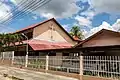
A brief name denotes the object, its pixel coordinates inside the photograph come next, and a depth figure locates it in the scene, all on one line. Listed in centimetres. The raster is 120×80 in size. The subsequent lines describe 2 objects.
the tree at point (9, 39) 1420
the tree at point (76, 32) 2572
